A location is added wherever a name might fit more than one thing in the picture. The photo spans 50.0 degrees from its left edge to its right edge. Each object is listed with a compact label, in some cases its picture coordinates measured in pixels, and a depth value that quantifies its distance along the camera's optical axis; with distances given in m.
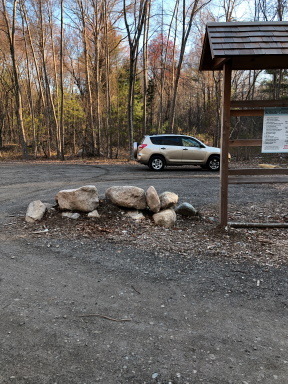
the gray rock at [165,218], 5.78
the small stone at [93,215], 5.90
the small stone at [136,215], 5.98
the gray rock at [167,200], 6.16
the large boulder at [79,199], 5.93
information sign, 5.38
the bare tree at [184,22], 19.89
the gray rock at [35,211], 5.85
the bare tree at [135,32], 18.75
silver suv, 14.79
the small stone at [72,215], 5.89
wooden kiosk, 4.96
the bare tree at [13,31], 19.98
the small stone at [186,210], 6.25
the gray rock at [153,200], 6.03
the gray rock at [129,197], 6.08
